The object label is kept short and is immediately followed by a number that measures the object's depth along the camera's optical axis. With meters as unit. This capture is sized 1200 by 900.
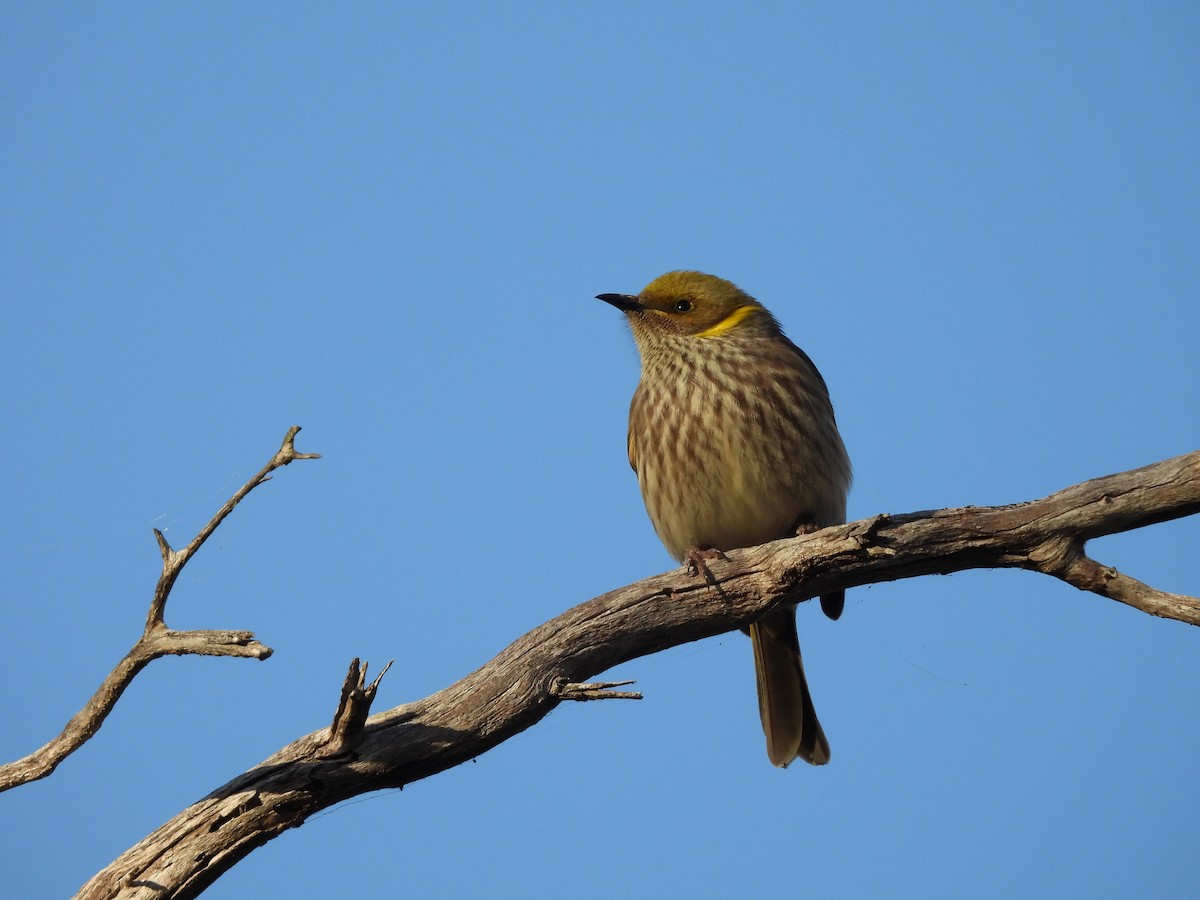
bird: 10.58
